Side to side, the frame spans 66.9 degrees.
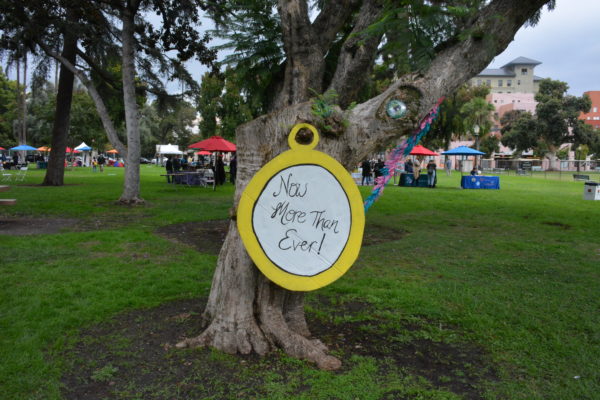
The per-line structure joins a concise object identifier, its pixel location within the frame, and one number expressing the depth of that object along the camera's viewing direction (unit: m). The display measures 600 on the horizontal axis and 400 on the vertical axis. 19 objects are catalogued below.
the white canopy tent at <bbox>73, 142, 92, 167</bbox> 42.60
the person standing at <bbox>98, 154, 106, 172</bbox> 36.69
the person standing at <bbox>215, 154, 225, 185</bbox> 21.86
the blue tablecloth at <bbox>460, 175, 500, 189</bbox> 22.97
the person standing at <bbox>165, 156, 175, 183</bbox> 23.47
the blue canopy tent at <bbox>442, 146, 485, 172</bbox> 25.90
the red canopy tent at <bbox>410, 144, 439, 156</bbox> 25.45
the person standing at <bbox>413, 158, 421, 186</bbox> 23.95
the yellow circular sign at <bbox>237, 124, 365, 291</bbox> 3.09
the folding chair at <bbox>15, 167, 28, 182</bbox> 23.46
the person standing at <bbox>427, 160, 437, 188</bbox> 23.58
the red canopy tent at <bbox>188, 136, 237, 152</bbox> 20.53
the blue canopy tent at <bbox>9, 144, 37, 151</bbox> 38.47
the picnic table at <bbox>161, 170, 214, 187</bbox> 20.89
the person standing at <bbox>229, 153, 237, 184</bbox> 23.10
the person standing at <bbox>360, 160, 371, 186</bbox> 23.28
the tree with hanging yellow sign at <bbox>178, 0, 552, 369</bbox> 3.45
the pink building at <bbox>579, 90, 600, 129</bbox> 89.62
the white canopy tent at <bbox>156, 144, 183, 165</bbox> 36.17
